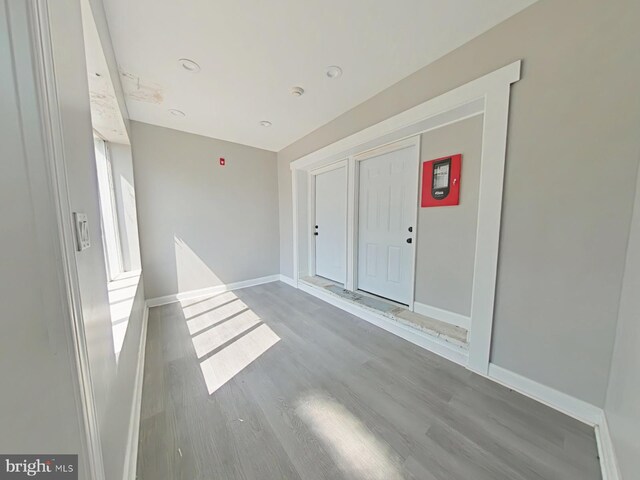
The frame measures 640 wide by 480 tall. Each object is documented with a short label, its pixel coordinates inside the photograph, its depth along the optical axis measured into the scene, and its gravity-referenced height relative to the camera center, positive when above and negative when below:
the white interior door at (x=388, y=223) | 2.59 -0.07
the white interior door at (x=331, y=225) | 3.43 -0.12
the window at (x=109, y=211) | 2.32 +0.07
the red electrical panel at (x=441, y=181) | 2.13 +0.36
